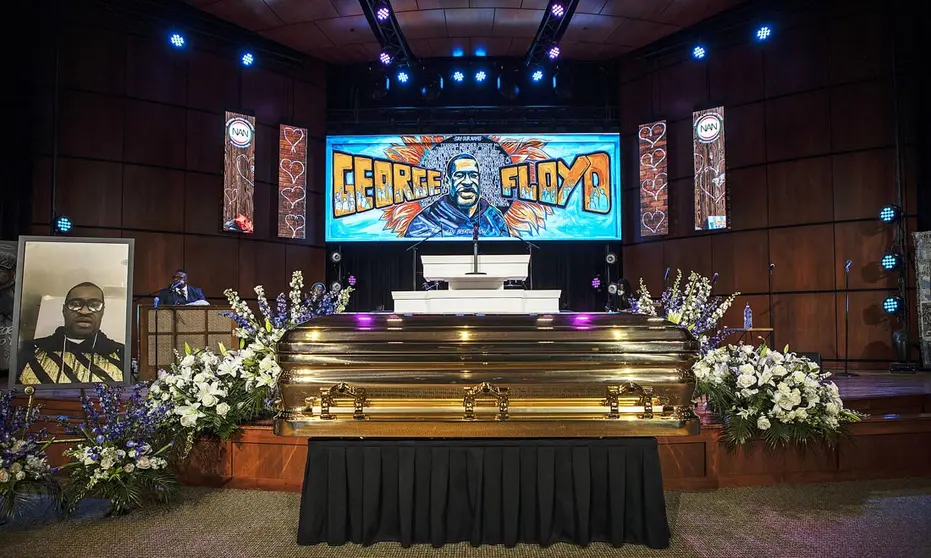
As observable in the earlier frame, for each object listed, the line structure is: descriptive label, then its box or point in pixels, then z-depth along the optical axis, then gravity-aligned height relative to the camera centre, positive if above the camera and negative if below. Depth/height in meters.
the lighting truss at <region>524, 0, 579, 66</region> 8.27 +4.11
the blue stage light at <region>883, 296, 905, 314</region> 7.09 -0.10
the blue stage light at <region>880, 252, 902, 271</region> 7.13 +0.43
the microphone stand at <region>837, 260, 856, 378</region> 7.31 -0.22
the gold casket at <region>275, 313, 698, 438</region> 1.88 -0.29
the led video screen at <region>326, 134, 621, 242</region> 10.02 +1.97
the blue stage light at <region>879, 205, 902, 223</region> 7.25 +1.05
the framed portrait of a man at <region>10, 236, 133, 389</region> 3.98 -0.09
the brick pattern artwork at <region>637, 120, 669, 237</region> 9.46 +1.94
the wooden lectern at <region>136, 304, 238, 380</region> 5.45 -0.32
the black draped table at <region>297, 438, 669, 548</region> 2.20 -0.75
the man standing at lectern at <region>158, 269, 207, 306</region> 6.15 +0.07
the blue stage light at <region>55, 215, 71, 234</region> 7.61 +1.02
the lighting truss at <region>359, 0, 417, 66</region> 8.07 +4.09
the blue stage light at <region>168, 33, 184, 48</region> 8.61 +3.94
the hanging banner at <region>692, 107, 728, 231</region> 8.78 +1.98
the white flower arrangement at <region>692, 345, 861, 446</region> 3.03 -0.57
